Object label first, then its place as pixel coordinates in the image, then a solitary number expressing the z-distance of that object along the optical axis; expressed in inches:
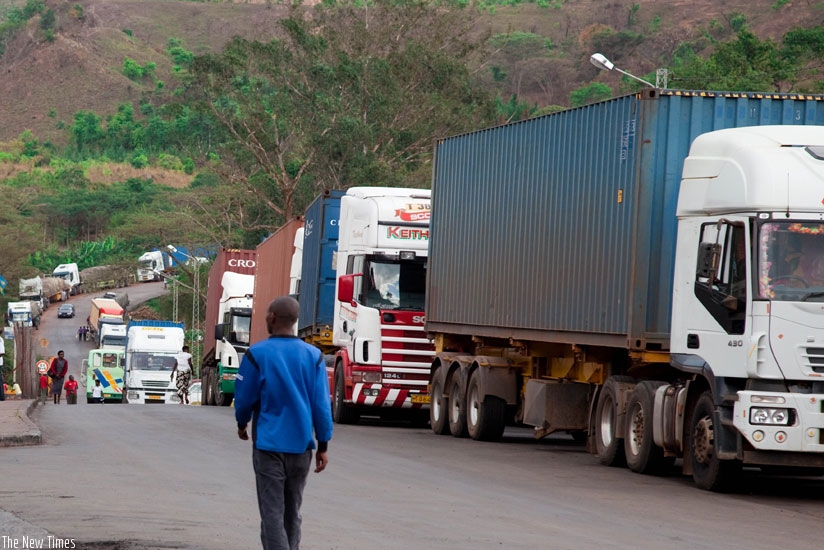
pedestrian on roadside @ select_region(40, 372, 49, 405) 2303.2
